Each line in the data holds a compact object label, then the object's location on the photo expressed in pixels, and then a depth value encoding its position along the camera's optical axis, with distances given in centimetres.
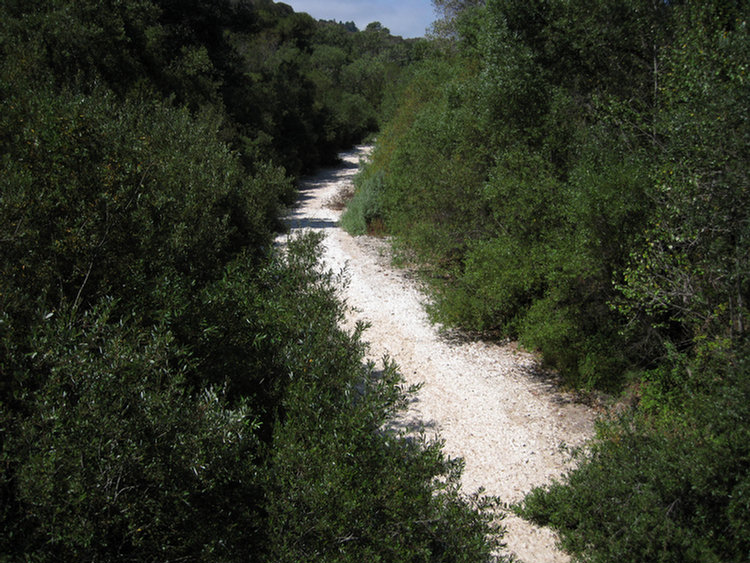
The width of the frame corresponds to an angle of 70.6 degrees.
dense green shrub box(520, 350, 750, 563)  518
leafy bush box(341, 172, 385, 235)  2216
